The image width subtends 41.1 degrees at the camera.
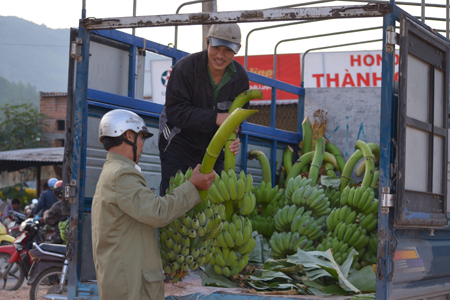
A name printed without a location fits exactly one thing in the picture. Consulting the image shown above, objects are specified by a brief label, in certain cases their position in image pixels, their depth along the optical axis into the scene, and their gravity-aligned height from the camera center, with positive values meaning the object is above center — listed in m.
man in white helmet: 3.22 -0.26
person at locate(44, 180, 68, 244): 8.74 -0.73
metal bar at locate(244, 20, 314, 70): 7.25 +1.86
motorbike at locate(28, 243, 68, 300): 7.52 -1.30
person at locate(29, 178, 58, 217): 11.01 -0.57
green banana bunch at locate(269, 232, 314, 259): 5.21 -0.61
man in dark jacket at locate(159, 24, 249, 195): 4.23 +0.56
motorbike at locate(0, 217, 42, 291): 9.91 -1.50
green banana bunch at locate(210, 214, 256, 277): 4.23 -0.53
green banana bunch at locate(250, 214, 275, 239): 5.87 -0.52
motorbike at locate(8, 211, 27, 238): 12.48 -1.28
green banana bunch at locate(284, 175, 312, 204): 5.84 -0.10
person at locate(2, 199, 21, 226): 15.35 -1.16
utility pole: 8.78 +2.46
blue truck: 3.30 +0.23
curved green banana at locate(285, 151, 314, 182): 6.88 +0.13
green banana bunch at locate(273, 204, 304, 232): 5.49 -0.39
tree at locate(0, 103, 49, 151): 28.62 +1.81
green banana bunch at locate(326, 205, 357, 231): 5.34 -0.36
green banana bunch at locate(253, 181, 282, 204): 6.06 -0.20
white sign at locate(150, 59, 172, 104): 20.11 +3.43
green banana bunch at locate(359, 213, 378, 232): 5.37 -0.40
